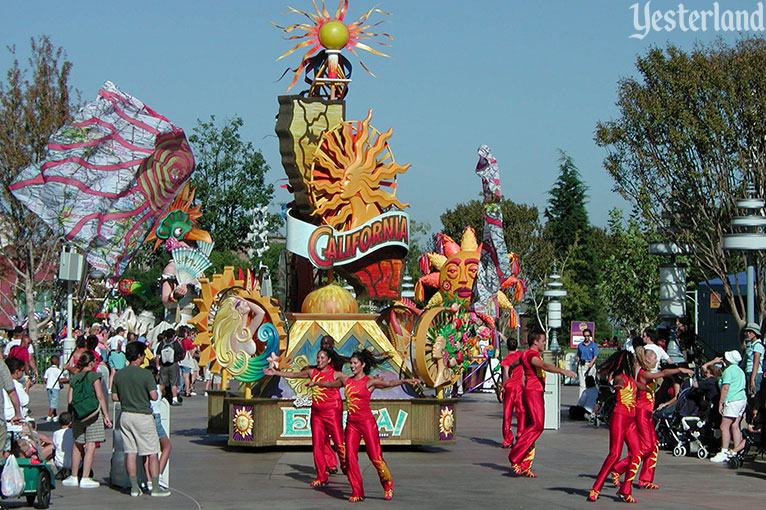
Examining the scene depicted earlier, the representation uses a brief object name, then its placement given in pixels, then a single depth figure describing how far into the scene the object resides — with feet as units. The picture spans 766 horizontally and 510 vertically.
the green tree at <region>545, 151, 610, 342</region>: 225.56
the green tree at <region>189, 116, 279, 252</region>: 219.41
